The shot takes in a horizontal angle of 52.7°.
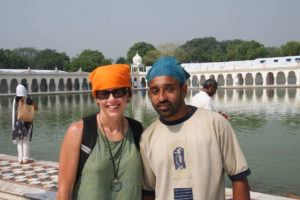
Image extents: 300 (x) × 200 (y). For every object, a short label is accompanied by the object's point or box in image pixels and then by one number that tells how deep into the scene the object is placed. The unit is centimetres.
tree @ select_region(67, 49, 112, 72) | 5922
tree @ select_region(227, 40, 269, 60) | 6350
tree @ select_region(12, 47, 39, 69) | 7252
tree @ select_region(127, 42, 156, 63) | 7862
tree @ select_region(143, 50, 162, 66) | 7000
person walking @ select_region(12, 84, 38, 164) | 646
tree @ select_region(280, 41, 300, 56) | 5922
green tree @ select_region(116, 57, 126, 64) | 8456
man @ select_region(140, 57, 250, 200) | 175
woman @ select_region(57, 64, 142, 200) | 198
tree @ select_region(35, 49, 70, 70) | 6319
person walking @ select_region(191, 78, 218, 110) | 470
